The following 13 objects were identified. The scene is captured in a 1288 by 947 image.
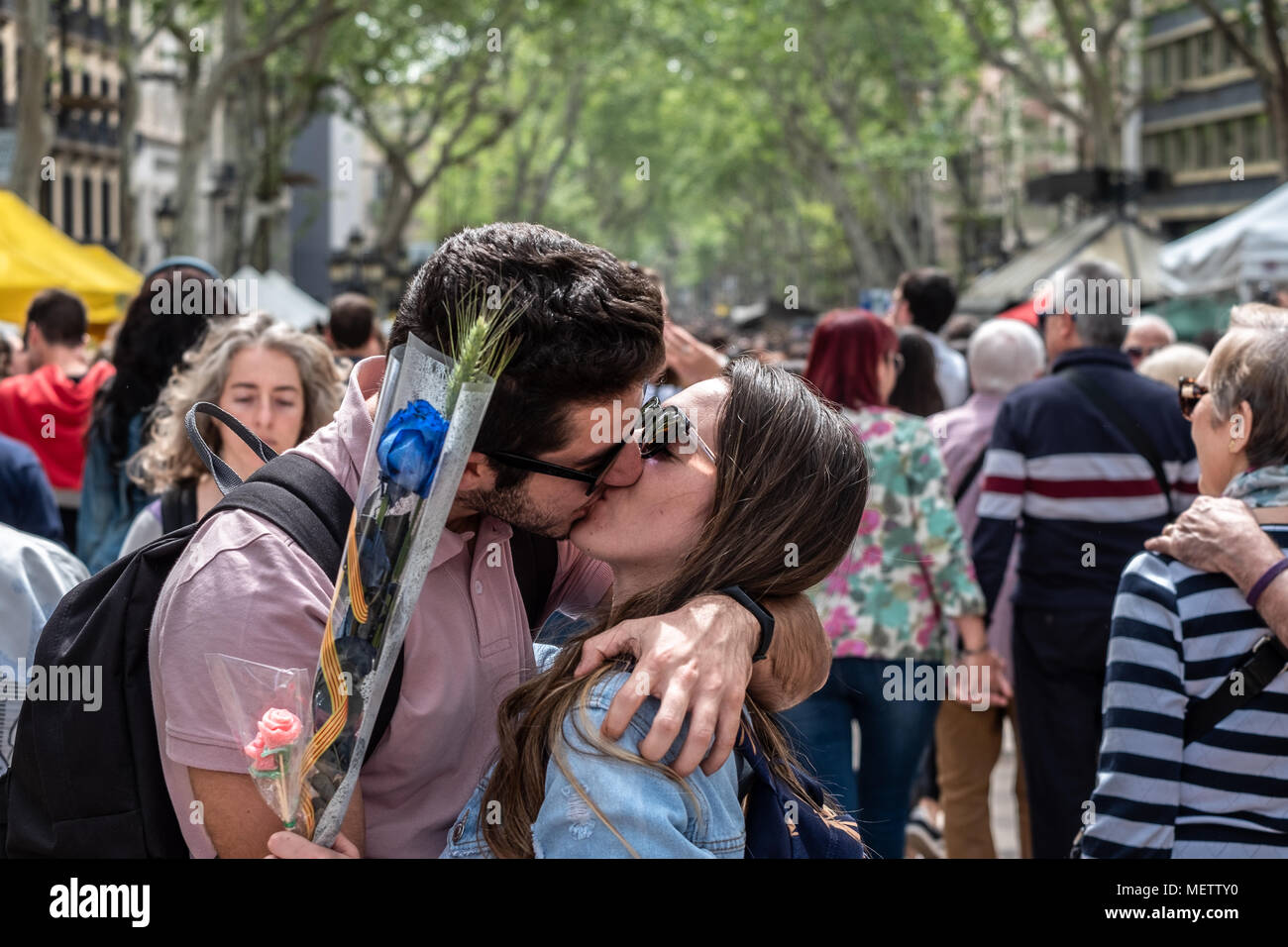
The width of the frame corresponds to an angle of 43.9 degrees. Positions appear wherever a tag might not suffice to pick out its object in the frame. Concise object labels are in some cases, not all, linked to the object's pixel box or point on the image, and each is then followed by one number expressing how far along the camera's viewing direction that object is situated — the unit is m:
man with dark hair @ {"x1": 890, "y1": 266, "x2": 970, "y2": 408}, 8.11
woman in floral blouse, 5.34
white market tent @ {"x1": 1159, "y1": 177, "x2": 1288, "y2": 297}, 11.98
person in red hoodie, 6.67
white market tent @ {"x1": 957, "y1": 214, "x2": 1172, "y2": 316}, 15.88
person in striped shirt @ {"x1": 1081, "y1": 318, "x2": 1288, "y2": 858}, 3.19
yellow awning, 11.63
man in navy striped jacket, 5.39
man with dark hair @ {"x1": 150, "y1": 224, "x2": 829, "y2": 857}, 1.96
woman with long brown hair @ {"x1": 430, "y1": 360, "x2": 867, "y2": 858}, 2.03
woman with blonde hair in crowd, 4.59
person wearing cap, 5.54
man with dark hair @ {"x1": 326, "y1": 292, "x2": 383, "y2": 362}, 7.41
